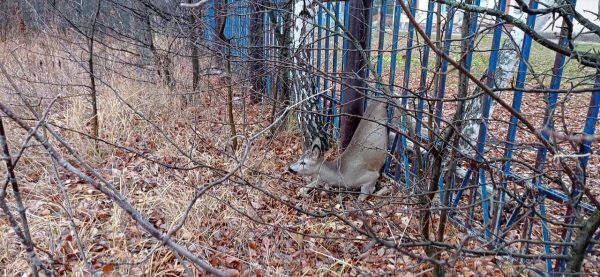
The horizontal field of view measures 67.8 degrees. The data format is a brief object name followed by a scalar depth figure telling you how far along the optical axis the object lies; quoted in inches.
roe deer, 141.3
